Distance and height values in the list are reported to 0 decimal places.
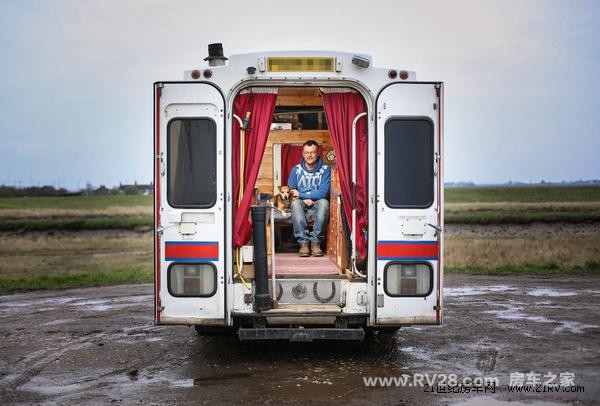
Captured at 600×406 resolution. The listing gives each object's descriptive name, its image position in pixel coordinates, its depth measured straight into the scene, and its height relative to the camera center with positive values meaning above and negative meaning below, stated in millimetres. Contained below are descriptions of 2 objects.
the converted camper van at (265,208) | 9117 -229
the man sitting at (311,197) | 11195 -142
